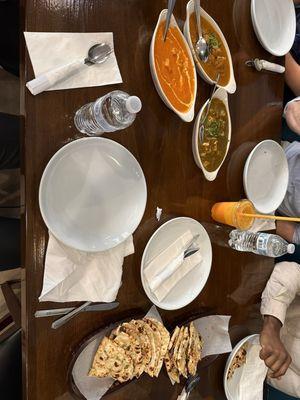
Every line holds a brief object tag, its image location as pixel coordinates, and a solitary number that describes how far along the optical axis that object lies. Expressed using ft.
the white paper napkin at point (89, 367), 4.50
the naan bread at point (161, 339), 4.99
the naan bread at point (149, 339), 4.84
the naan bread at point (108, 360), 4.55
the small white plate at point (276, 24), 6.22
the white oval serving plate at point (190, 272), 4.97
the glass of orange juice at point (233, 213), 5.46
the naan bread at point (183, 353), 5.24
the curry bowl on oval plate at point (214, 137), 5.27
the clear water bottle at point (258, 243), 5.45
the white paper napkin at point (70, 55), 4.02
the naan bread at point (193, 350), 5.39
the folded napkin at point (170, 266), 4.99
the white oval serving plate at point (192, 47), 5.10
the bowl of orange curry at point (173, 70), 4.75
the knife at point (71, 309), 4.17
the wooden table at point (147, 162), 4.11
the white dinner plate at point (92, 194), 4.16
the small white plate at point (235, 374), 6.04
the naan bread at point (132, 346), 4.64
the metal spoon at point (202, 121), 5.27
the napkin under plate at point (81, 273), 4.18
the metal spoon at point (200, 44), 5.10
